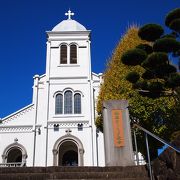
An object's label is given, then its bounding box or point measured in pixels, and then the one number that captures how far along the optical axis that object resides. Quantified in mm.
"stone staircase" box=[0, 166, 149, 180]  6391
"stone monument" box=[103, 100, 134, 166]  8020
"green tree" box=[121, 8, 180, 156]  9957
